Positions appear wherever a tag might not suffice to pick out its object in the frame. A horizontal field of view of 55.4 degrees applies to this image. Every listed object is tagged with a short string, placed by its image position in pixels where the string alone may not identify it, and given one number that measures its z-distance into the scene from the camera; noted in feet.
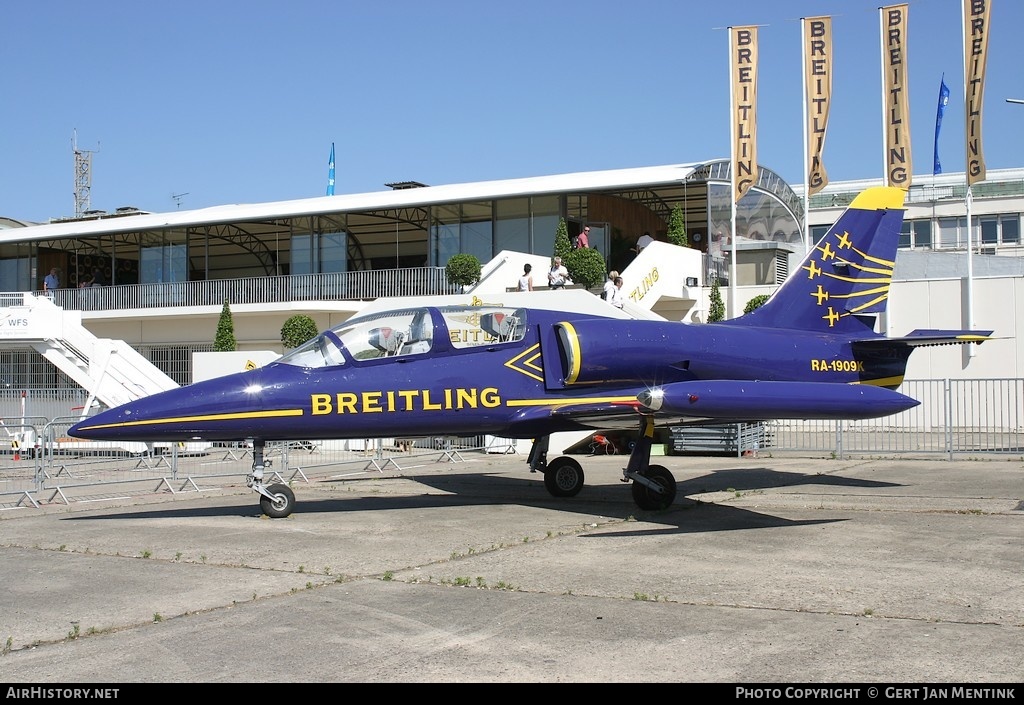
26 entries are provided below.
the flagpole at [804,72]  96.02
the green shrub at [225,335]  106.83
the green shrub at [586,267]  91.91
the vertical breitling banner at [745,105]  96.48
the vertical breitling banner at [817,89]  95.50
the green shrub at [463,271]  95.61
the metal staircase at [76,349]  87.76
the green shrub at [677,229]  102.58
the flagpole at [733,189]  95.71
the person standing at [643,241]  104.54
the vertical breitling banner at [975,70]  85.71
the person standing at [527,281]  86.94
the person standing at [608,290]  81.35
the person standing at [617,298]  79.28
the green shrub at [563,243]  95.03
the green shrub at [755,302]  94.62
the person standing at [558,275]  89.04
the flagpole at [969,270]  86.74
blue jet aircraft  35.55
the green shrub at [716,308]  96.17
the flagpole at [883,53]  92.84
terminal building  91.97
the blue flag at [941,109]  102.12
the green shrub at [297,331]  99.30
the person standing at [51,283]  130.82
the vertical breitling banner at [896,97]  91.86
